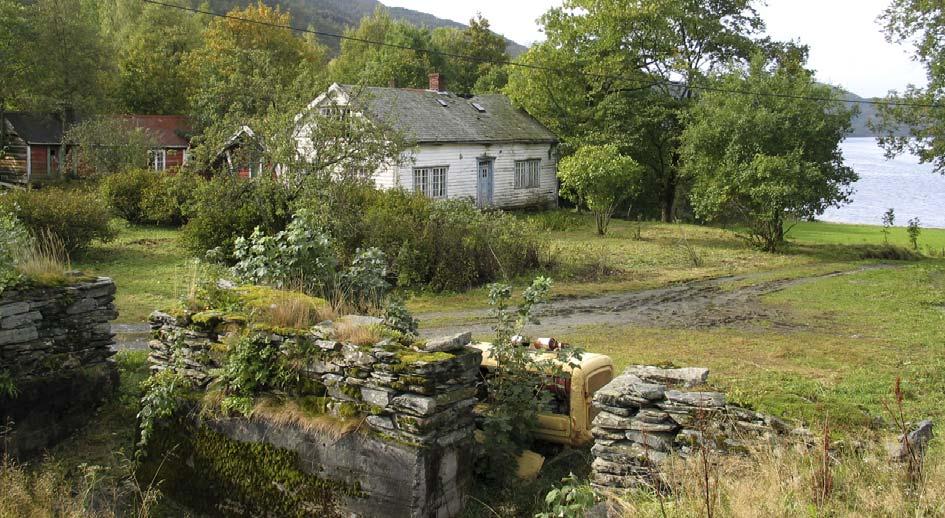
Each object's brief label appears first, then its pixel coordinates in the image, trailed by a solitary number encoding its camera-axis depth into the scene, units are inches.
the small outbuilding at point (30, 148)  1692.9
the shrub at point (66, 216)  816.9
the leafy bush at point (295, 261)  390.6
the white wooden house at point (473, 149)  1216.8
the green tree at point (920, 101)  1117.1
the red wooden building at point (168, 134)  1815.9
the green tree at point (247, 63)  853.2
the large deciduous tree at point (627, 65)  1416.1
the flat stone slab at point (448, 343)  310.3
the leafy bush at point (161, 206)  1095.7
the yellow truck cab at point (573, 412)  356.8
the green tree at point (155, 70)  2076.8
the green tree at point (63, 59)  1690.5
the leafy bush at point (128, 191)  1132.5
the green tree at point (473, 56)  2311.8
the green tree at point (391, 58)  2159.2
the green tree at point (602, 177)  1167.0
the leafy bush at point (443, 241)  766.5
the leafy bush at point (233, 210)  807.1
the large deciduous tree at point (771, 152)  1040.2
